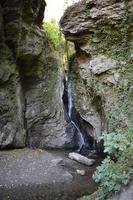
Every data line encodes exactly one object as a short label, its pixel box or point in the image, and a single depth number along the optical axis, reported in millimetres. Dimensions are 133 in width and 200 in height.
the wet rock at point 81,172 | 5361
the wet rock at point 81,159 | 5818
